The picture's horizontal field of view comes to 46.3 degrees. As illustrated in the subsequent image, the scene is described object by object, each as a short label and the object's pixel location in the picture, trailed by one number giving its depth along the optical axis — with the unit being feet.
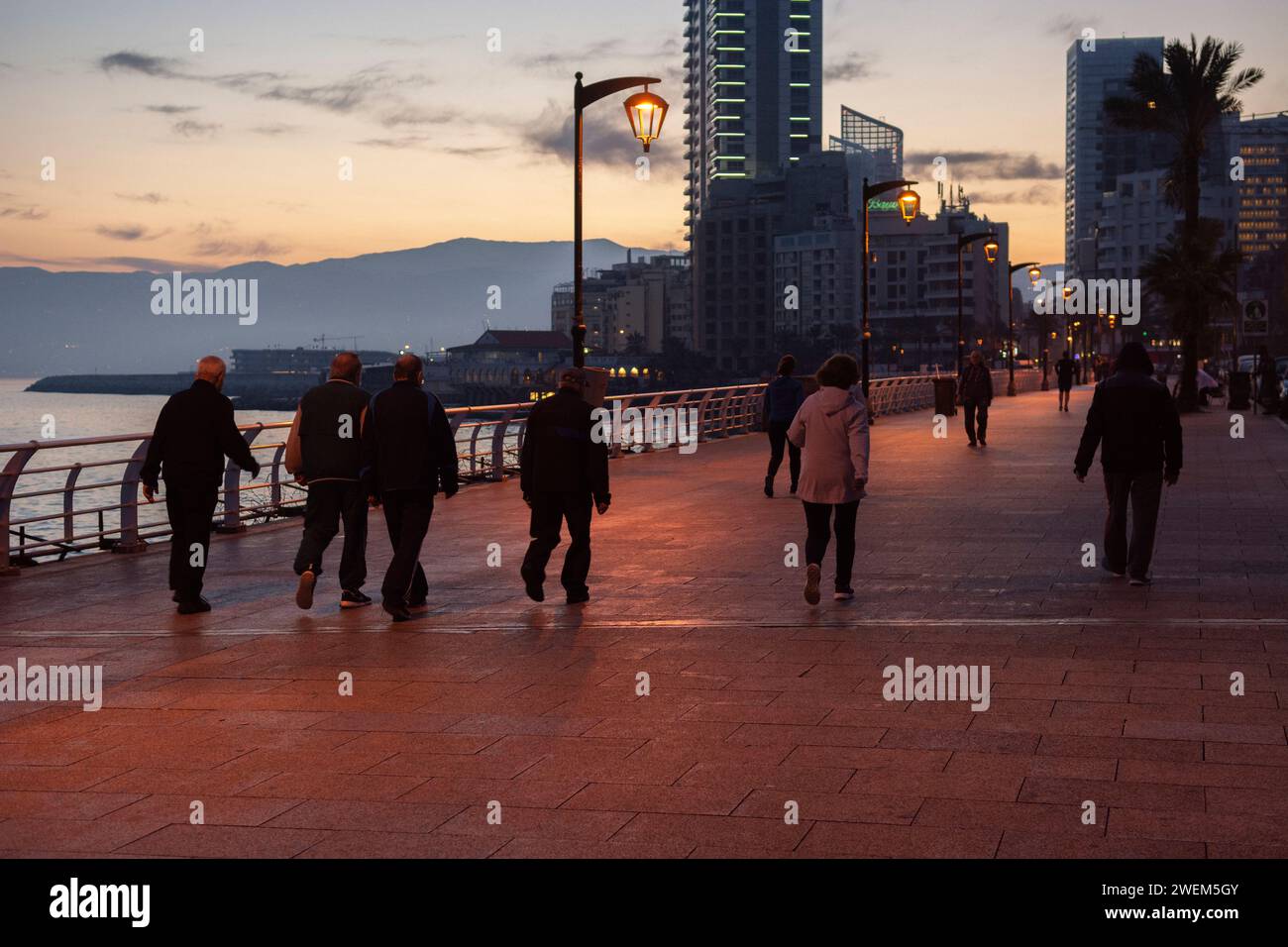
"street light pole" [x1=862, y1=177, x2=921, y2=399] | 113.91
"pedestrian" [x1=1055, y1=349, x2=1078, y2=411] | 140.46
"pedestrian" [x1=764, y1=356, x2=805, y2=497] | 58.26
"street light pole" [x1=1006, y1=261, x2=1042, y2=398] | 195.03
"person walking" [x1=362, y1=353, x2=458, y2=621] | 31.73
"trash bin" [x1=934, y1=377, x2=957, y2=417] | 133.59
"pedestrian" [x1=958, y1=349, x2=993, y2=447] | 86.94
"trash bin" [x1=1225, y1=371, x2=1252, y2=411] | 125.59
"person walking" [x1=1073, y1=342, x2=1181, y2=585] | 35.68
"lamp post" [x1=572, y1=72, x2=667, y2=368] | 56.75
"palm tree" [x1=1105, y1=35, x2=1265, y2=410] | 122.01
